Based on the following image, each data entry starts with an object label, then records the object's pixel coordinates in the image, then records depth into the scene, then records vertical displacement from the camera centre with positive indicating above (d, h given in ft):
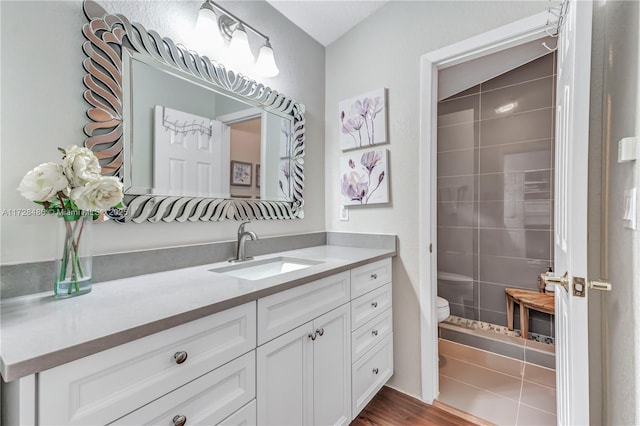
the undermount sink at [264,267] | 4.73 -0.95
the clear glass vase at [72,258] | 3.01 -0.48
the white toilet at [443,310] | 7.41 -2.45
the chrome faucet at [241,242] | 5.03 -0.52
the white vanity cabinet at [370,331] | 5.05 -2.20
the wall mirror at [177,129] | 3.76 +1.30
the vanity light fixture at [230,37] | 4.65 +2.95
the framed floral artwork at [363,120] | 6.39 +2.08
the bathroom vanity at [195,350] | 2.03 -1.25
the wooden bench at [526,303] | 7.60 -2.35
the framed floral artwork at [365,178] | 6.38 +0.79
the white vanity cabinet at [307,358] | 3.50 -1.95
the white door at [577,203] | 2.87 +0.10
